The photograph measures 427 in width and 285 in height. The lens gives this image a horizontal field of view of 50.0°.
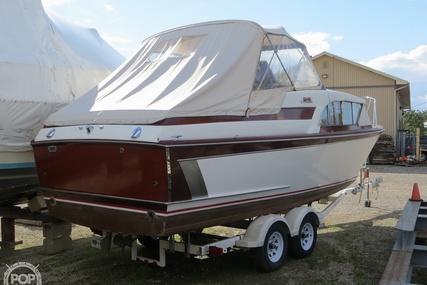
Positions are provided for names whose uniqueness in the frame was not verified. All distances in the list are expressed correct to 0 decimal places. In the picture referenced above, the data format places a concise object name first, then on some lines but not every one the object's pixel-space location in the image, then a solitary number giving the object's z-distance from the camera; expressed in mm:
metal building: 21750
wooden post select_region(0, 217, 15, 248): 6848
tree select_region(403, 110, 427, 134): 46062
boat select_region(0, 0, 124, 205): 5754
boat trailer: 4953
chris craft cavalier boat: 4277
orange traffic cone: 6645
